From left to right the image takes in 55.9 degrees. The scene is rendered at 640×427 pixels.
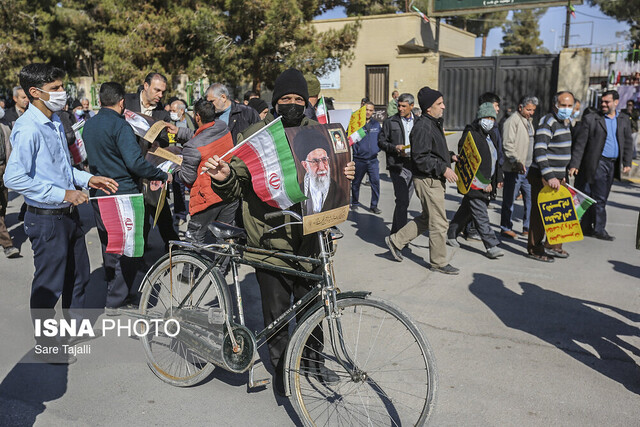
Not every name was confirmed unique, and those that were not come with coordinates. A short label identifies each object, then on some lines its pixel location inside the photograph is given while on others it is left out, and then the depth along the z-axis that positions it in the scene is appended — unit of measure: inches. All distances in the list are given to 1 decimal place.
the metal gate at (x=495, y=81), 821.9
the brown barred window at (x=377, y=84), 958.4
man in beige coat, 324.2
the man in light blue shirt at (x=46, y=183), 164.9
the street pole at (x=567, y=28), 753.6
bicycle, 129.3
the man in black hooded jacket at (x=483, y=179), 291.1
